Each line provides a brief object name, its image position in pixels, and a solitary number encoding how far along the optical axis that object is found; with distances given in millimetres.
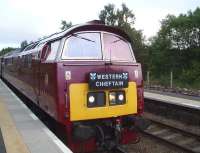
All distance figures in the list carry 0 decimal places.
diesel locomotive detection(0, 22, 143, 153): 3710
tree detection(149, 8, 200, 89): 18195
